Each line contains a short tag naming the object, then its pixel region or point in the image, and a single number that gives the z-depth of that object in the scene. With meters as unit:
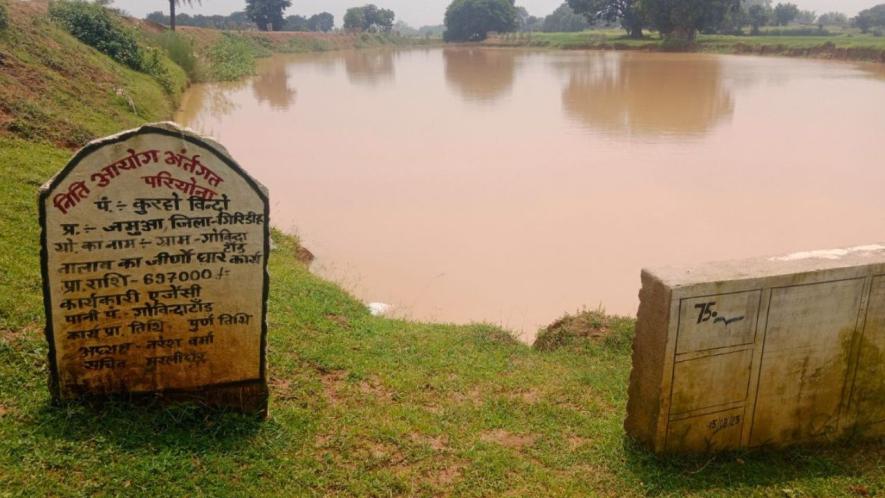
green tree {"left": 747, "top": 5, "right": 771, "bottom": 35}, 64.50
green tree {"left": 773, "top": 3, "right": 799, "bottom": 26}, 77.19
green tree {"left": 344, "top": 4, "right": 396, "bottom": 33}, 80.94
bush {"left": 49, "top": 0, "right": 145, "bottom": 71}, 16.61
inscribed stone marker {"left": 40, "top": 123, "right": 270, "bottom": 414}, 2.89
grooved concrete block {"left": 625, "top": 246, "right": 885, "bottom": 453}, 2.98
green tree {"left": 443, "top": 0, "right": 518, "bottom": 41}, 74.56
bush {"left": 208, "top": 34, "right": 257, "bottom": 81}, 27.12
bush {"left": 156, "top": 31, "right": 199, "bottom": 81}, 23.11
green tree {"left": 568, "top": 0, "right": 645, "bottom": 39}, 55.75
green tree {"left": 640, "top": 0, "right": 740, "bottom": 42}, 45.22
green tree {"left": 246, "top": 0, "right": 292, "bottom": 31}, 63.50
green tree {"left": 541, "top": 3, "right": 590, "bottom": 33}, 96.12
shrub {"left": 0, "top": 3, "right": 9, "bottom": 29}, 11.67
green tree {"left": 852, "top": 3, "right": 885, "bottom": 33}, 70.90
